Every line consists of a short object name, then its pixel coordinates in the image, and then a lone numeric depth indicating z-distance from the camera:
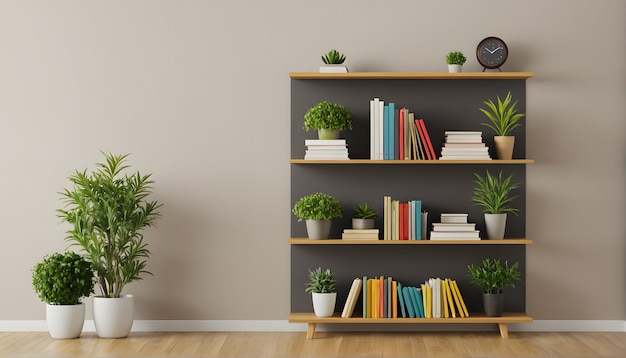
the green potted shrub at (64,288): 5.02
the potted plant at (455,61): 5.23
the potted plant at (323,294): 5.14
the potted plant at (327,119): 5.13
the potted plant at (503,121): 5.21
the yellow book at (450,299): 5.14
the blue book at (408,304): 5.16
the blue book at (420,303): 5.17
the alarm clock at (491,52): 5.28
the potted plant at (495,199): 5.19
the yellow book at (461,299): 5.14
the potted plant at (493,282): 5.13
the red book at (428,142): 5.16
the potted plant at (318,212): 5.10
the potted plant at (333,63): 5.22
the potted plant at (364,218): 5.23
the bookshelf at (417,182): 5.39
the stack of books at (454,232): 5.16
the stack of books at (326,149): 5.17
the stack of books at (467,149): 5.18
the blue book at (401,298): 5.17
